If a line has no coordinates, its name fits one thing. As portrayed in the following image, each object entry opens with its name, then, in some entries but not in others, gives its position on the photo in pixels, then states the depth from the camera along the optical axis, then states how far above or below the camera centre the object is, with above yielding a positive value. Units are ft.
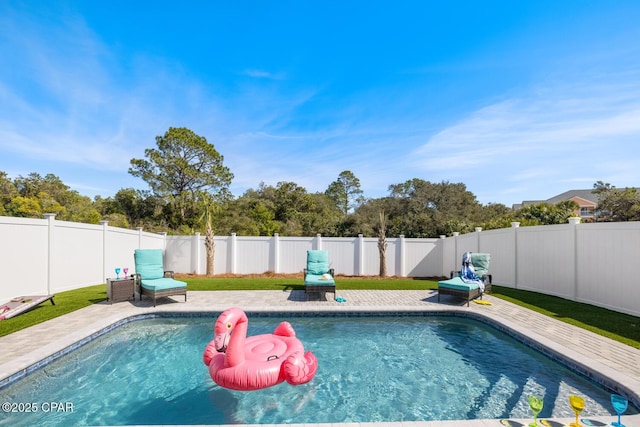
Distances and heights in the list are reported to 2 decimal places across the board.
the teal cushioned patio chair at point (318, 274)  28.09 -5.63
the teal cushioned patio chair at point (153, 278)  25.09 -5.39
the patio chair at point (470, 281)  26.61 -5.66
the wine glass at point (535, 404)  8.64 -5.17
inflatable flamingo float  11.90 -5.78
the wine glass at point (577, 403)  8.59 -5.09
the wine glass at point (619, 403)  8.32 -4.94
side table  25.68 -6.11
